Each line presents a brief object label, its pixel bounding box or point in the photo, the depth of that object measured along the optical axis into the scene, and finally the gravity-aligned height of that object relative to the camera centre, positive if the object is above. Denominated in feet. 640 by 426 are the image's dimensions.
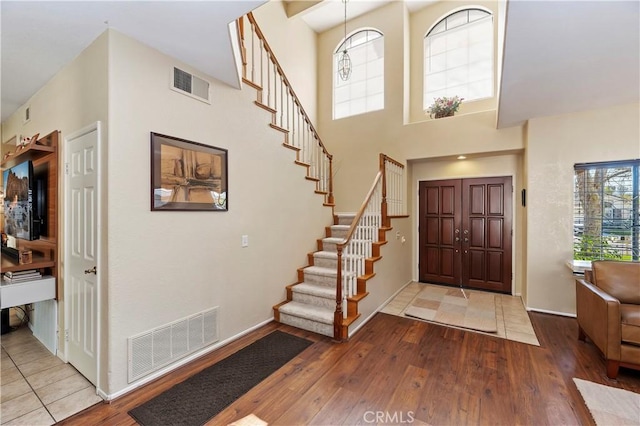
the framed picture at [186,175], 7.88 +1.10
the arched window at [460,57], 16.21 +9.55
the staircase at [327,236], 10.73 -1.23
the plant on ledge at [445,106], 15.64 +6.00
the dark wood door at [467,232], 15.93 -1.36
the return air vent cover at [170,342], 7.45 -3.97
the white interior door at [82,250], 7.39 -1.17
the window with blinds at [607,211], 11.28 -0.02
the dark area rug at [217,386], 6.45 -4.83
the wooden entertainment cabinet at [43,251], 8.14 -1.41
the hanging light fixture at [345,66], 13.08 +6.94
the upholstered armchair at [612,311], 7.52 -2.99
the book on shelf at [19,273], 8.20 -1.97
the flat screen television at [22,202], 9.21 +0.27
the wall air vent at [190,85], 8.39 +3.99
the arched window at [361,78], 18.45 +9.26
